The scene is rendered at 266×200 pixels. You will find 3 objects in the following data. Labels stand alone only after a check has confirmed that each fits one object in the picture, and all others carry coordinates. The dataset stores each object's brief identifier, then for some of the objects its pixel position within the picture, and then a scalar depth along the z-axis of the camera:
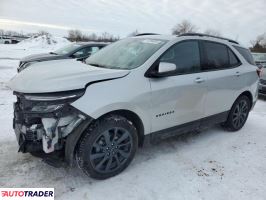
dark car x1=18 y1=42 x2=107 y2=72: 7.66
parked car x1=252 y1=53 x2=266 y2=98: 7.99
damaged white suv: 2.71
